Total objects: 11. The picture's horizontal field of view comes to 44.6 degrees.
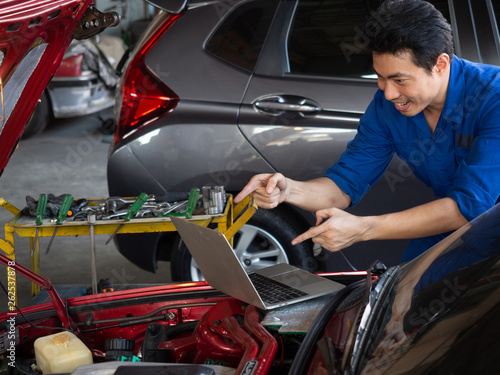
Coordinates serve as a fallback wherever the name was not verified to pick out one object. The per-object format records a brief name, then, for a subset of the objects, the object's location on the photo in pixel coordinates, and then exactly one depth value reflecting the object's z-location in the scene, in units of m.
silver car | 2.92
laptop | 1.49
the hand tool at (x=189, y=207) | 2.73
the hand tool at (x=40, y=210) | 2.70
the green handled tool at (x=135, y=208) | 2.71
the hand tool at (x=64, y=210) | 2.71
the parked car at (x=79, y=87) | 6.81
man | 1.66
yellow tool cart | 2.70
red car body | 1.16
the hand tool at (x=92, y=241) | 2.69
